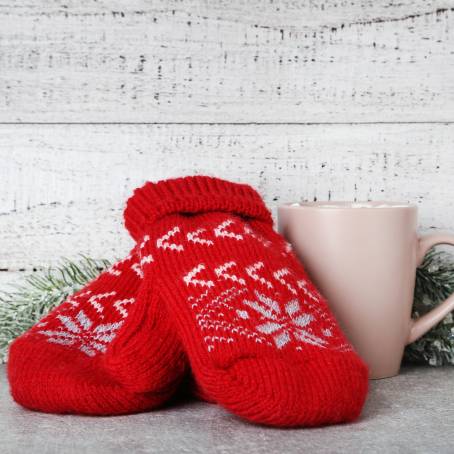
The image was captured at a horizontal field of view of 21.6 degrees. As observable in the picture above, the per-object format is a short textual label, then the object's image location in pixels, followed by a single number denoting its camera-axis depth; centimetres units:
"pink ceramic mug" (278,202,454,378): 71
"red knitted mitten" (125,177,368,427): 61
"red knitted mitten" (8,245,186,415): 64
